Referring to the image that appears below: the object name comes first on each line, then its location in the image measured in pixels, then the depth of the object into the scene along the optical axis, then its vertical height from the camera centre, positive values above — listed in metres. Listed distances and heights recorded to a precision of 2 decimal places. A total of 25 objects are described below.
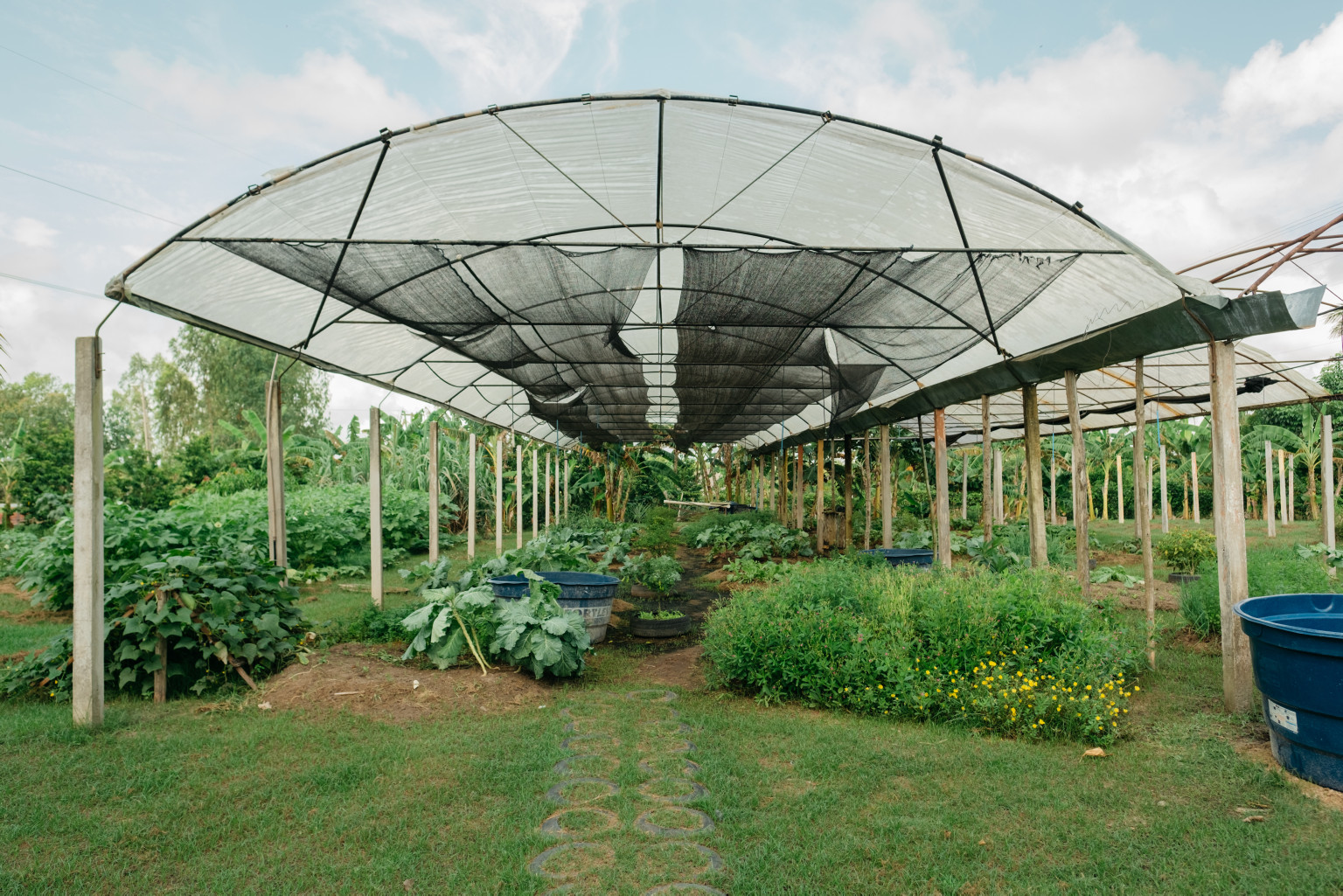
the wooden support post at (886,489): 11.95 -0.34
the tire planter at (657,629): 8.40 -1.73
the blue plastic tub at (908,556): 11.19 -1.35
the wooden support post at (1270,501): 15.34 -0.98
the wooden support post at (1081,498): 6.72 -0.32
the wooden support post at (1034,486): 7.40 -0.21
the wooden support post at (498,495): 12.29 -0.32
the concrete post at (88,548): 4.64 -0.40
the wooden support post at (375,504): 8.55 -0.29
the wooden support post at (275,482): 7.11 -0.01
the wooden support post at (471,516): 12.38 -0.65
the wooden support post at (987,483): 8.59 -0.20
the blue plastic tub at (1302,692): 3.73 -1.19
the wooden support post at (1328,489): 10.62 -0.47
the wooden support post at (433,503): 10.30 -0.35
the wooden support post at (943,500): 9.05 -0.41
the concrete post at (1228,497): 5.13 -0.26
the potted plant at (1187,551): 12.24 -1.48
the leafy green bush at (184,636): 5.27 -1.11
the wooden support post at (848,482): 14.47 -0.26
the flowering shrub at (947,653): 4.83 -1.33
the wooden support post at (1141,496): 6.18 -0.31
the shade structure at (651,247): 5.18 +1.72
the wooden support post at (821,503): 15.49 -0.71
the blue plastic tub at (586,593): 7.43 -1.18
